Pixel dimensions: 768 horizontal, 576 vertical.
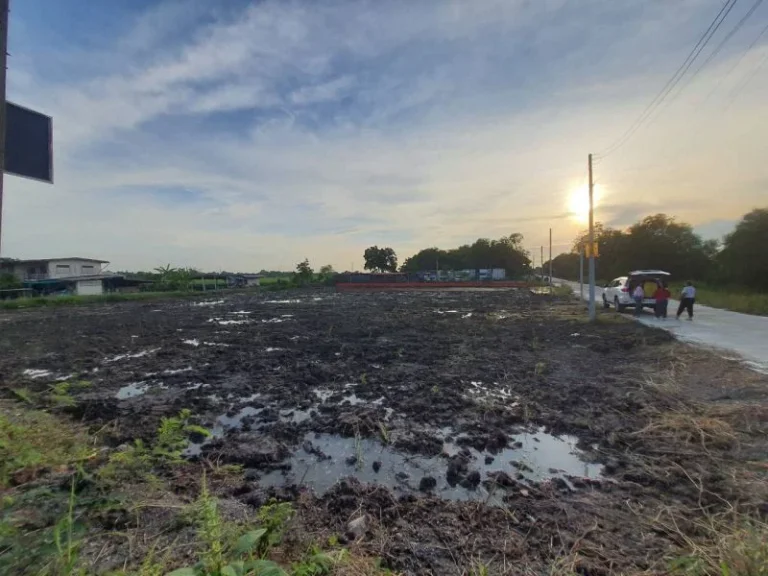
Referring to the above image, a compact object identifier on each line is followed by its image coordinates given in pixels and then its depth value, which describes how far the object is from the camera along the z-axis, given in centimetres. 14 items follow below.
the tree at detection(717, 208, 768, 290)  2623
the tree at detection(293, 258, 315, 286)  5897
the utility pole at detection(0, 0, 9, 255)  289
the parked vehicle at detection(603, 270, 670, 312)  1524
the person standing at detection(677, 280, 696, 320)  1371
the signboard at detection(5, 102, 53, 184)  307
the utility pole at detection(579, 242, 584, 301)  2533
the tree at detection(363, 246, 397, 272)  9000
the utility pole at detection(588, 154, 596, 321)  1403
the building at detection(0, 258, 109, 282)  4581
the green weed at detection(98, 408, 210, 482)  351
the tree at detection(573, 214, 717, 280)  4048
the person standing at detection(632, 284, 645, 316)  1531
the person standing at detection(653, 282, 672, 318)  1457
